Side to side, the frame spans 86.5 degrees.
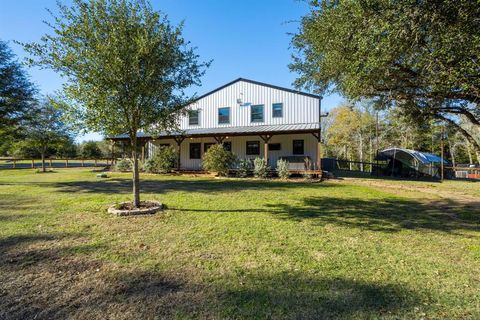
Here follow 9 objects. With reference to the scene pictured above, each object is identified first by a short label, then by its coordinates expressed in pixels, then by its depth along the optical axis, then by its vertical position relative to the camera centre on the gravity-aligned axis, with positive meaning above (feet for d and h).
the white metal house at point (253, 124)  57.72 +8.59
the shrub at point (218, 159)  55.01 -0.15
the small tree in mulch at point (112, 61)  19.70 +7.72
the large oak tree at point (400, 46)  15.92 +7.91
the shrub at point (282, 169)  52.13 -2.23
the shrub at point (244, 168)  55.16 -2.12
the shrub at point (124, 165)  70.38 -1.82
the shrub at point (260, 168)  53.21 -2.05
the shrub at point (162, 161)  63.41 -0.66
